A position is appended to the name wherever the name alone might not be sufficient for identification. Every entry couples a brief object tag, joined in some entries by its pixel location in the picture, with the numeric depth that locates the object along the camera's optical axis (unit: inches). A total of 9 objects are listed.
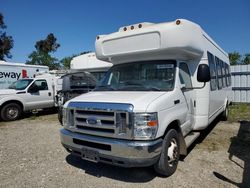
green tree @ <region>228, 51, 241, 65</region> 1273.3
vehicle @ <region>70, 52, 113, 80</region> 483.3
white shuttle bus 139.0
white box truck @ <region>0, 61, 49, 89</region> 501.0
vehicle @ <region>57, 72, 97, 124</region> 347.6
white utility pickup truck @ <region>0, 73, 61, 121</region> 412.2
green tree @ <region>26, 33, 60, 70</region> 1317.7
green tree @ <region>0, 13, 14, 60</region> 1181.1
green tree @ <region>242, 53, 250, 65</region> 1214.6
